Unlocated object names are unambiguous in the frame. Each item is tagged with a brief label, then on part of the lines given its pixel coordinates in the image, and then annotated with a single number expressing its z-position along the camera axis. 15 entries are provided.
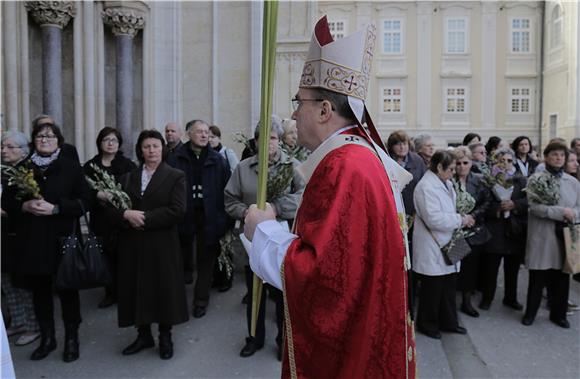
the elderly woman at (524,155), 7.05
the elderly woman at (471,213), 5.73
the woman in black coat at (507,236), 5.86
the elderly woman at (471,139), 7.71
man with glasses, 1.97
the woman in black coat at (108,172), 5.44
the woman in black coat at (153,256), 4.48
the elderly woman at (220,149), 6.95
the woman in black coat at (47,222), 4.32
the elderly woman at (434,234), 5.08
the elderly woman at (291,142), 5.18
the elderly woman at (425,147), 6.96
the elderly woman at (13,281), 4.68
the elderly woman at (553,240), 5.34
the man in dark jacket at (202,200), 5.67
